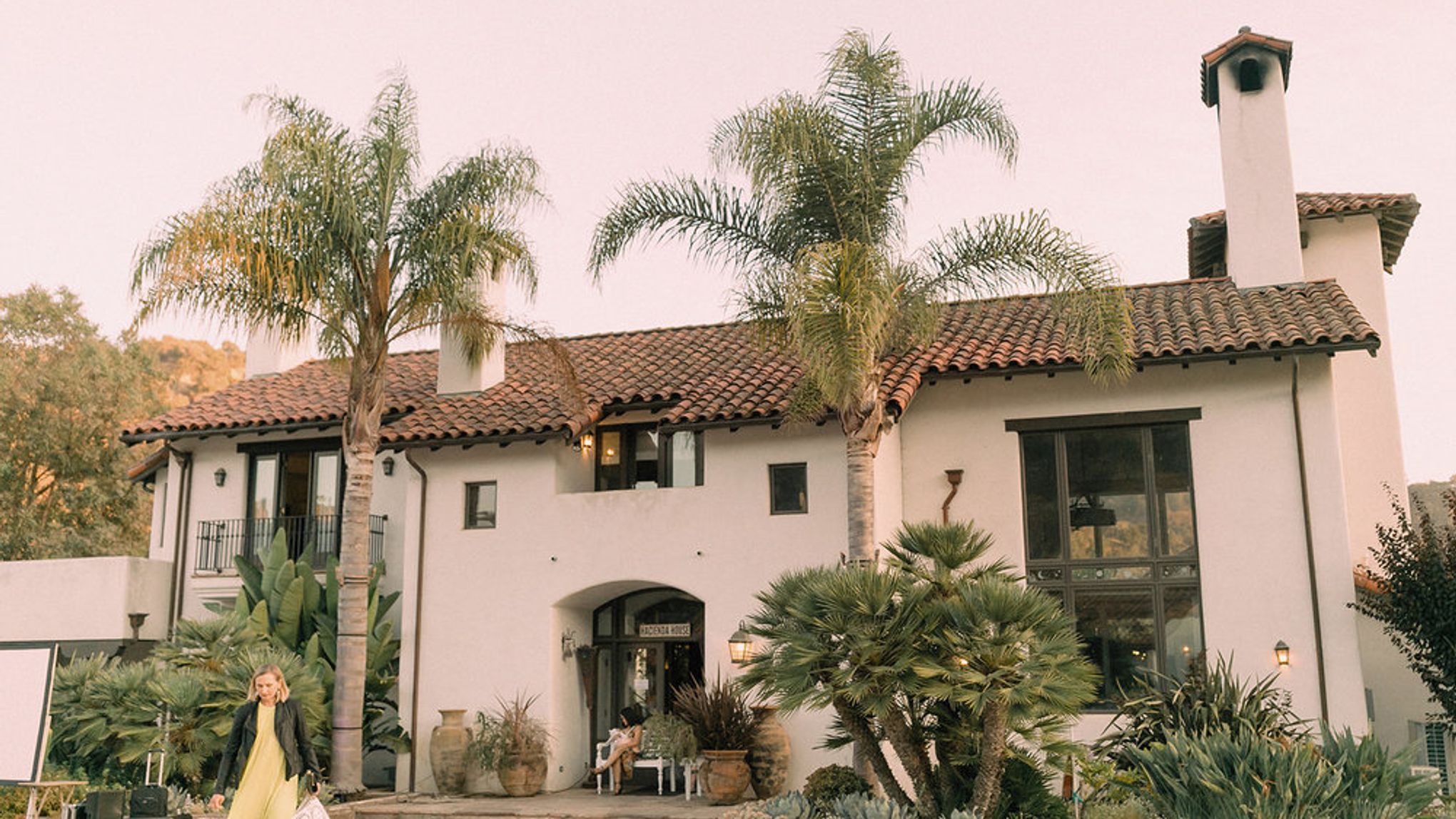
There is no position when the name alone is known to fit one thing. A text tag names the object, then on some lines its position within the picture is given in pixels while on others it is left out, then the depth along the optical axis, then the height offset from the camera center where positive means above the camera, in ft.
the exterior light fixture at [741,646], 53.62 -0.06
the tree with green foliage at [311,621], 61.21 +1.33
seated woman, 58.34 -4.77
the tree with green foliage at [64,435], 111.55 +19.05
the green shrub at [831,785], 43.29 -4.84
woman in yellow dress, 31.89 -2.60
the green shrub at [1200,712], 42.63 -2.42
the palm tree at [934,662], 35.55 -0.53
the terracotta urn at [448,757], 58.13 -4.96
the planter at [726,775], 52.49 -5.35
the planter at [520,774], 56.80 -5.65
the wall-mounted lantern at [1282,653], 51.72 -0.55
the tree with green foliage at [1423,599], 49.19 +1.53
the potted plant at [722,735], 52.54 -3.72
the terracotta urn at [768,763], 53.72 -4.97
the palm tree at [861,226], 48.62 +16.86
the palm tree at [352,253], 53.16 +17.01
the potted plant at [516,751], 56.85 -4.62
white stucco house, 53.88 +7.59
